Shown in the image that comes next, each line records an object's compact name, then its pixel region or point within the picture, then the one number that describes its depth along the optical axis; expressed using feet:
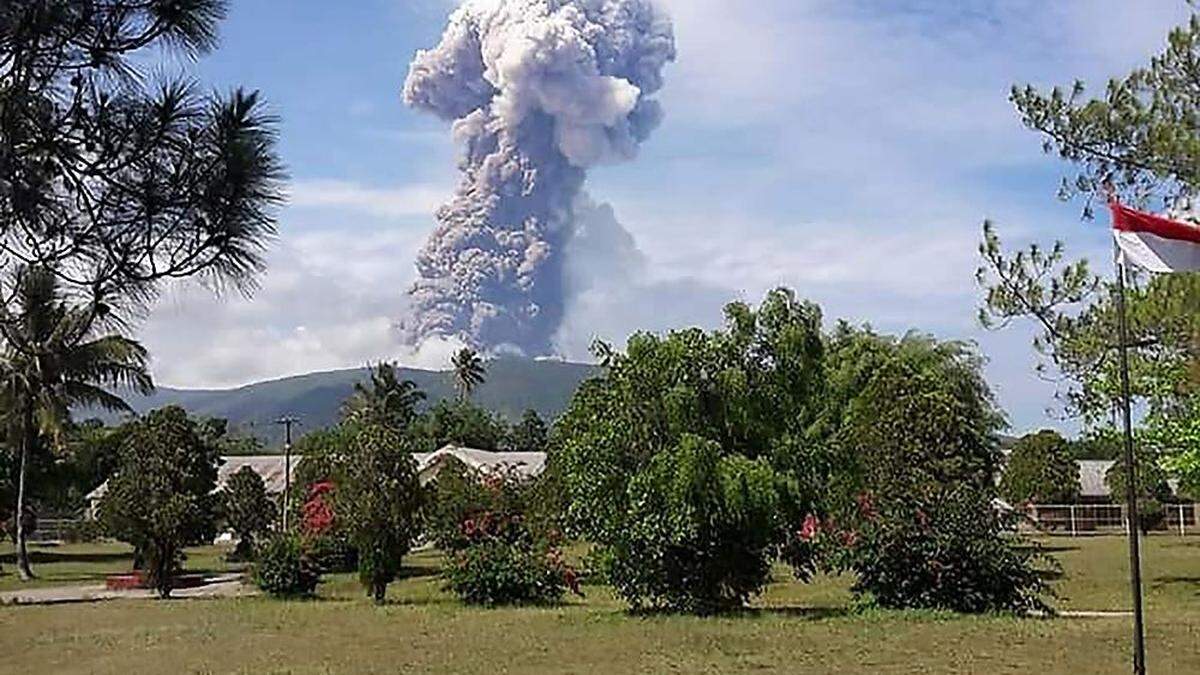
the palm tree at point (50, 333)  23.77
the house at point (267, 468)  203.29
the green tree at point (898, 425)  73.51
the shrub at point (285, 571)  82.99
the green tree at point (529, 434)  311.50
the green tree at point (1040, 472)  179.11
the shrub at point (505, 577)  75.05
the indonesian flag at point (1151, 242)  36.63
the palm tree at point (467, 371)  314.55
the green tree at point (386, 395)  230.68
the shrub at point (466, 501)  85.20
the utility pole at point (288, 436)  155.14
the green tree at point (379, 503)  78.95
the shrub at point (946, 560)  62.59
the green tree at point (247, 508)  135.22
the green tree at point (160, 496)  90.17
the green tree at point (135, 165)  23.88
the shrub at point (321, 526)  80.94
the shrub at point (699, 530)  63.21
